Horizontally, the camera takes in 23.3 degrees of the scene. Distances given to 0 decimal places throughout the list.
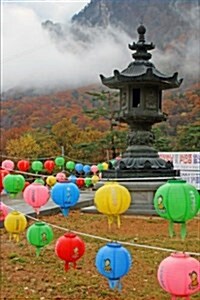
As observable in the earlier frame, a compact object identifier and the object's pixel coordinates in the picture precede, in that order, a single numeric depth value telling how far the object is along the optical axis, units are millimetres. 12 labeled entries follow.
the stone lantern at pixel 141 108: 10477
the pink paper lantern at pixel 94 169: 12930
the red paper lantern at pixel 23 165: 10617
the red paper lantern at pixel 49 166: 12297
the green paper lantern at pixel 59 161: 13063
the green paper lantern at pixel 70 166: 13867
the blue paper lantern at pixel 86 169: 13634
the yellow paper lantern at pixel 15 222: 4473
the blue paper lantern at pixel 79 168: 13880
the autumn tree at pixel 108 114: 18359
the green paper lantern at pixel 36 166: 11578
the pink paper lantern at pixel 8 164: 9698
